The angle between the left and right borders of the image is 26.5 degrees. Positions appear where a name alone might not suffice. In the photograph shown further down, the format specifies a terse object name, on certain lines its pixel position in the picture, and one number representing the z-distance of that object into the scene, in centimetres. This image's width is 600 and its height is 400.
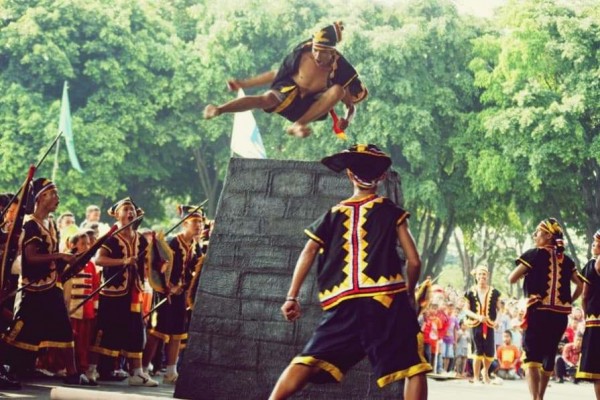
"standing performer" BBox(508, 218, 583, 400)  1261
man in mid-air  1120
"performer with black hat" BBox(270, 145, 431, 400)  784
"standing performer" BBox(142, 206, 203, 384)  1350
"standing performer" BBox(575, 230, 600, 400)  1266
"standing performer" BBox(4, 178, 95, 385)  1148
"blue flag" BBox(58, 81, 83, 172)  2939
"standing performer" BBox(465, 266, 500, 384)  2016
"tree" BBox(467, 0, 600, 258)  3497
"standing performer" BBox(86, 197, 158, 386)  1284
